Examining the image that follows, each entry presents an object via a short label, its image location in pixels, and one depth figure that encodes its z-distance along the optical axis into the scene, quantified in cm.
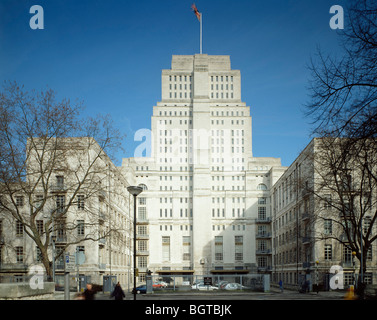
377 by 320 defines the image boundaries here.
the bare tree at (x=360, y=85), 1202
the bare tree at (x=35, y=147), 3075
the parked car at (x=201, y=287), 4997
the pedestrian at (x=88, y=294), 1609
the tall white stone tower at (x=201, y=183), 10212
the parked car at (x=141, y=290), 5153
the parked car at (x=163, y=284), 5147
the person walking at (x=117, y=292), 2183
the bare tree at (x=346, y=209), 1272
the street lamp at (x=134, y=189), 2362
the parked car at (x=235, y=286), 4955
